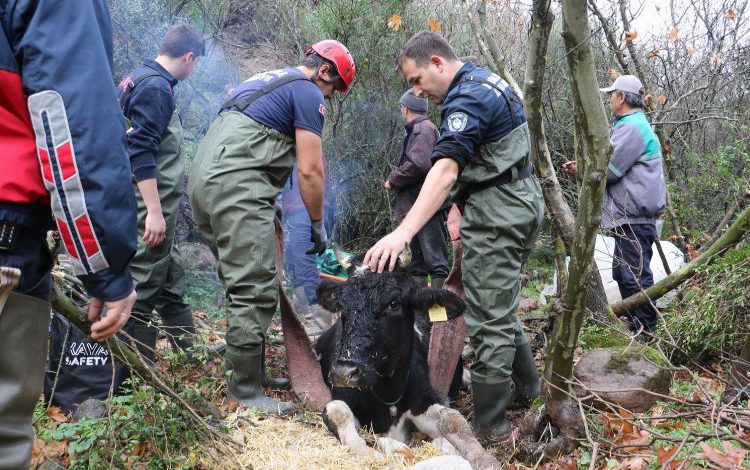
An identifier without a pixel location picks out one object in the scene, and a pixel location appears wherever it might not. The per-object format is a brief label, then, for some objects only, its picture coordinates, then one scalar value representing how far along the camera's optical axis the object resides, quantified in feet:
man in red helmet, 15.25
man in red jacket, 6.88
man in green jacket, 21.79
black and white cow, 13.46
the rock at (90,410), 13.74
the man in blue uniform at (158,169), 16.43
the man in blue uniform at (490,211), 14.57
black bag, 14.61
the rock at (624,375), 14.83
